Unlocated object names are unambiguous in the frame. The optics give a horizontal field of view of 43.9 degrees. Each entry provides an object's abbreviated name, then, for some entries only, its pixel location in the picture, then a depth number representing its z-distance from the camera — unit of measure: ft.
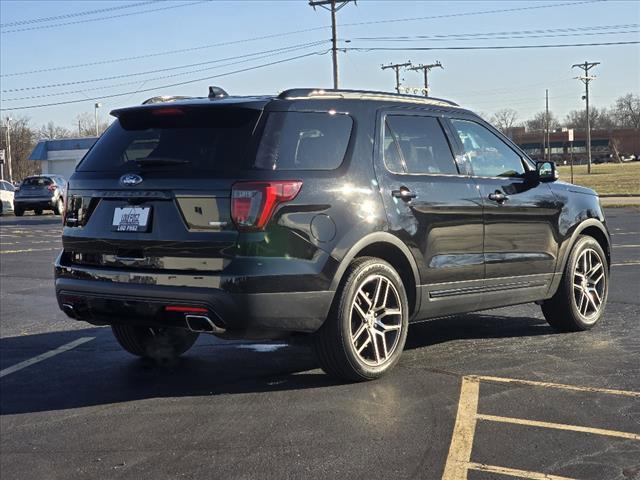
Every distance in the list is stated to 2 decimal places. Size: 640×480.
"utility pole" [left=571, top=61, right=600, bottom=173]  234.99
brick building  422.82
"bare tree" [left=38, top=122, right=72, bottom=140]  392.35
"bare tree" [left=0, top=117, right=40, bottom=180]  333.62
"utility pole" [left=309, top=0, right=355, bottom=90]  126.21
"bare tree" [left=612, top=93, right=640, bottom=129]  502.38
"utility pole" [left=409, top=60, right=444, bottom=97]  211.61
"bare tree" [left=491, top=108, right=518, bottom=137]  437.38
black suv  14.99
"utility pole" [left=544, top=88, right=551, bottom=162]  323.78
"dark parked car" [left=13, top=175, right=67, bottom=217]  102.68
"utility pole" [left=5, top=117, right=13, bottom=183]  285.02
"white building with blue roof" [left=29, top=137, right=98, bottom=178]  224.12
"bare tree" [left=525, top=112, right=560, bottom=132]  486.96
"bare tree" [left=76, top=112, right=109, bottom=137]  413.47
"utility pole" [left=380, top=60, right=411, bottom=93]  204.74
